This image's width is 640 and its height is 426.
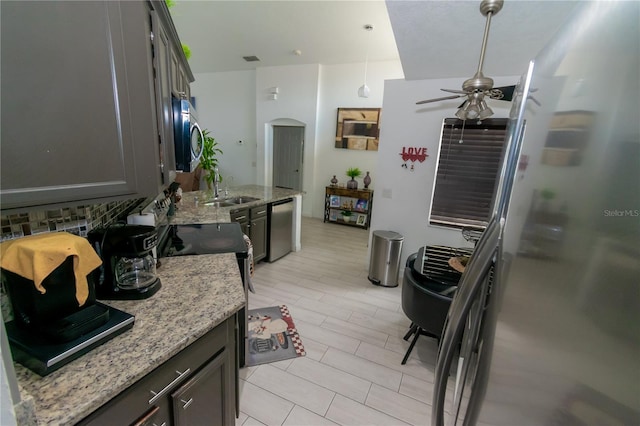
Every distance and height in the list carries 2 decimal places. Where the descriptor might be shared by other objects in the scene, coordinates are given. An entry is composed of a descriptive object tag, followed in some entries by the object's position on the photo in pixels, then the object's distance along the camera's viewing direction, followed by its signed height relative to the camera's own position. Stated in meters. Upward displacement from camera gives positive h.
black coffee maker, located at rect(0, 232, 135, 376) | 0.72 -0.45
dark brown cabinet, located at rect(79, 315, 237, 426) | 0.79 -0.81
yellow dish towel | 0.71 -0.29
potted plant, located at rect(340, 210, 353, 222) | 5.78 -1.06
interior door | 6.06 +0.13
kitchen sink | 3.41 -0.51
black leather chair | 1.81 -0.90
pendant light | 3.72 +1.76
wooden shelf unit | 5.58 -0.85
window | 2.89 +0.00
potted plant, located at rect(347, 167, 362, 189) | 5.56 -0.21
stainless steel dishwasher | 3.55 -0.91
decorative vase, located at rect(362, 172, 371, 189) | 5.56 -0.29
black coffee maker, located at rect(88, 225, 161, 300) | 1.12 -0.42
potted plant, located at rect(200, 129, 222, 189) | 4.24 -0.05
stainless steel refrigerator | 0.25 -0.09
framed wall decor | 5.36 +0.74
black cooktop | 1.72 -0.58
